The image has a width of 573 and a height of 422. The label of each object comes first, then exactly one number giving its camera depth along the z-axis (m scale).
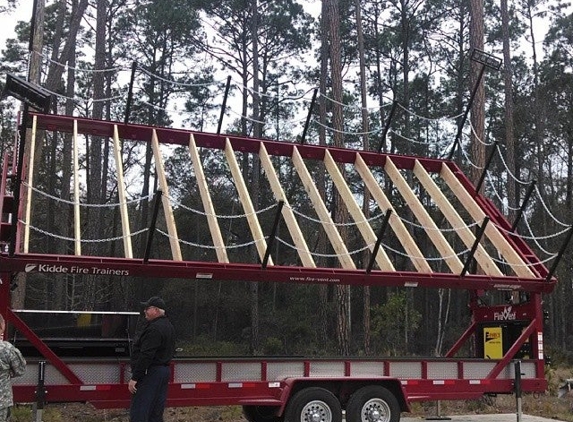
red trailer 8.49
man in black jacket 7.66
